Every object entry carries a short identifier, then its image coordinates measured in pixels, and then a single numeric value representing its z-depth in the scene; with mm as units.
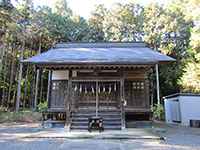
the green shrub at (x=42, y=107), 7221
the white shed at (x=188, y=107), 9114
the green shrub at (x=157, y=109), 6799
